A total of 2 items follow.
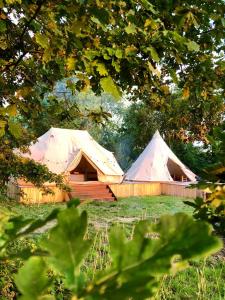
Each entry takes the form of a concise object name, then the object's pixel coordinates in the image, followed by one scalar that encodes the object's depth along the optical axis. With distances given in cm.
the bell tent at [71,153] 2434
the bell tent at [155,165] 3062
